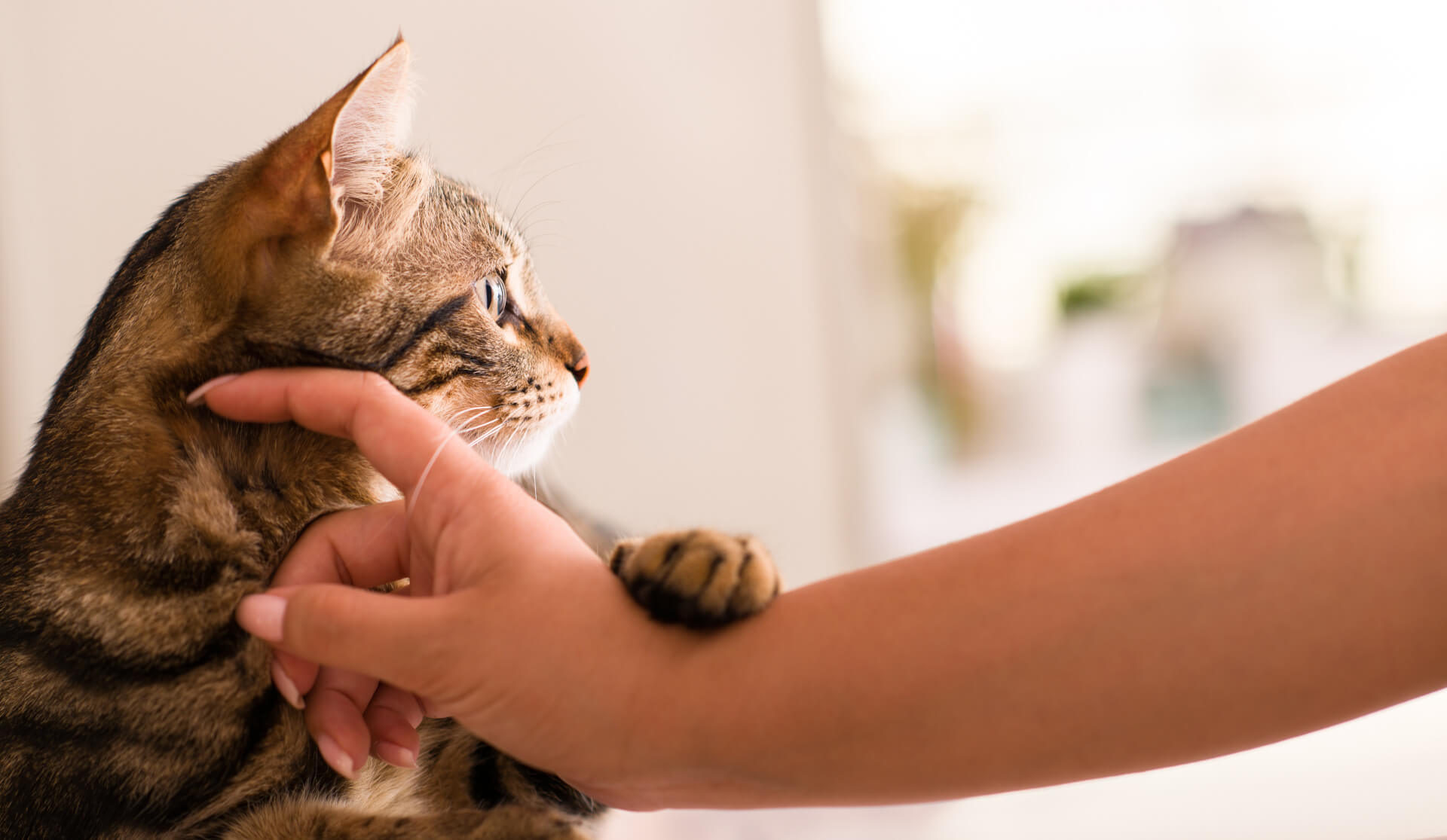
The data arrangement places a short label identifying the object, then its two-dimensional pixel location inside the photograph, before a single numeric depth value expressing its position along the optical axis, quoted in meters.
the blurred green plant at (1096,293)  2.14
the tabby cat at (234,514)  0.55
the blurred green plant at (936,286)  2.11
